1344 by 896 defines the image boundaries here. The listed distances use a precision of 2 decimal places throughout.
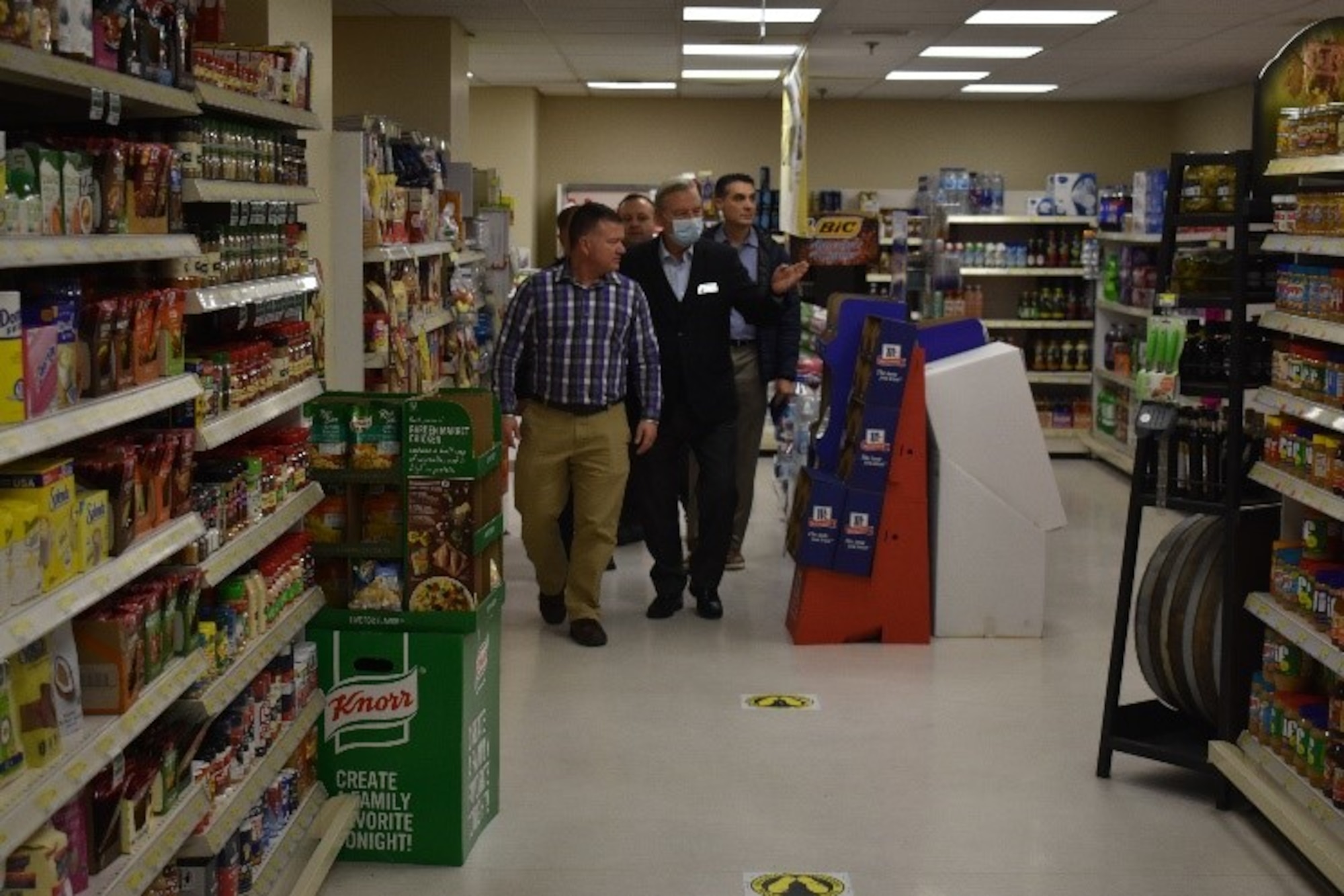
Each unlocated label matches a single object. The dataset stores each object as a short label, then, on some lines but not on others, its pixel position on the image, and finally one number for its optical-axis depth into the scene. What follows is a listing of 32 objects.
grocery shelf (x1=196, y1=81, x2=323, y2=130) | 3.59
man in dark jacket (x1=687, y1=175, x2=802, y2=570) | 7.93
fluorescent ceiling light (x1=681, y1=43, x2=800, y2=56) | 12.76
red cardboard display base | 6.98
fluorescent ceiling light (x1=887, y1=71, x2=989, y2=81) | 14.59
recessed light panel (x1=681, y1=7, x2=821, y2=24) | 10.70
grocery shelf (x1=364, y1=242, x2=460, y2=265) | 6.56
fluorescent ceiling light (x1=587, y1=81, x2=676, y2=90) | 15.98
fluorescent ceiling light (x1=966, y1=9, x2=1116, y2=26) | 10.53
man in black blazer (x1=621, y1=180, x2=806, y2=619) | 7.23
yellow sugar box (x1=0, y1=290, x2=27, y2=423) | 2.56
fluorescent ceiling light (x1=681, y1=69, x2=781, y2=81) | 14.81
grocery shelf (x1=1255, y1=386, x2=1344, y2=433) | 4.38
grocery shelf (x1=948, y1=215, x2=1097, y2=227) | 14.23
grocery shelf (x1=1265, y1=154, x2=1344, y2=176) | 4.36
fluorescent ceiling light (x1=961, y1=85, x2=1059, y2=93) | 15.73
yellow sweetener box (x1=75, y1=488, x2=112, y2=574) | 2.86
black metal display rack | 4.95
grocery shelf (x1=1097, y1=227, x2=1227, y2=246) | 10.98
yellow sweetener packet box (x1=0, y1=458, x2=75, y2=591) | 2.71
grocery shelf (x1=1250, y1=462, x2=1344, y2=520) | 4.35
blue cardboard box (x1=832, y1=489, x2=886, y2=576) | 6.93
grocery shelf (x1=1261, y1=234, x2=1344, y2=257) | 4.37
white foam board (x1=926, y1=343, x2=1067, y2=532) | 7.10
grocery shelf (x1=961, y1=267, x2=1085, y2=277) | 14.18
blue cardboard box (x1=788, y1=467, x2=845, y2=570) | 6.91
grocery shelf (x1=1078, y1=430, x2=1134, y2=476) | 12.39
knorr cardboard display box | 4.45
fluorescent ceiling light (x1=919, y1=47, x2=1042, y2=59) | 12.66
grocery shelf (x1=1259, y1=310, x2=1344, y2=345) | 4.36
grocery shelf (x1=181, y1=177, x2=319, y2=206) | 3.52
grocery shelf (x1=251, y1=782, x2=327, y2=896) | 3.87
